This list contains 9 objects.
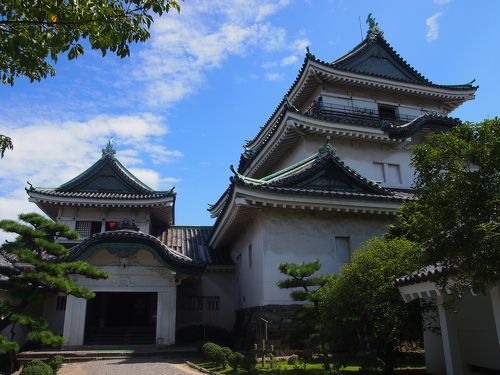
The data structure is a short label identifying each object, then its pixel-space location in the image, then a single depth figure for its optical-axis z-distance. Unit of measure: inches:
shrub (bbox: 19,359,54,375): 388.2
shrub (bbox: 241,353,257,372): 422.4
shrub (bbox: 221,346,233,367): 479.5
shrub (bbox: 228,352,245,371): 440.3
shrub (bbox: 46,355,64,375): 470.6
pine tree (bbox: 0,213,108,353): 432.5
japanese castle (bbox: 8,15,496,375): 587.5
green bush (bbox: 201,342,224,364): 481.4
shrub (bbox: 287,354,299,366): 429.6
